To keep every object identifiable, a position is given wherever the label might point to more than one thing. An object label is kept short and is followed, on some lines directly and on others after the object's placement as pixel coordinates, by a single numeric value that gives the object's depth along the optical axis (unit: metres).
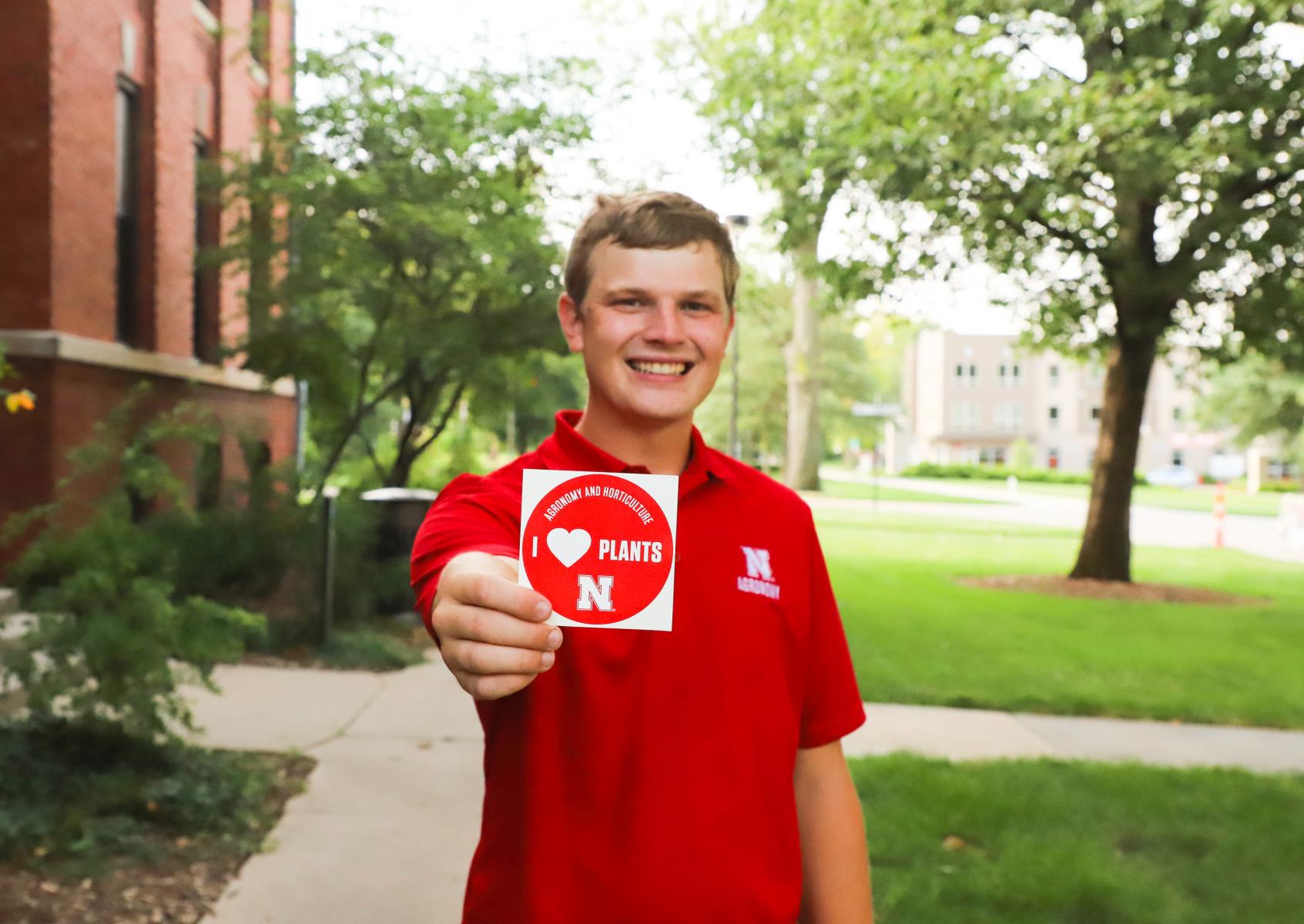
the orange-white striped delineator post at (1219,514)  21.08
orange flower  4.19
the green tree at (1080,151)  10.56
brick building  8.38
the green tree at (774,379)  46.78
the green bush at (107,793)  4.09
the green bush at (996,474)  61.91
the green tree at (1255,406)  43.38
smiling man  1.69
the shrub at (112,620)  4.41
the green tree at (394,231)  9.23
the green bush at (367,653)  7.84
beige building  79.44
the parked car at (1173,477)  71.62
